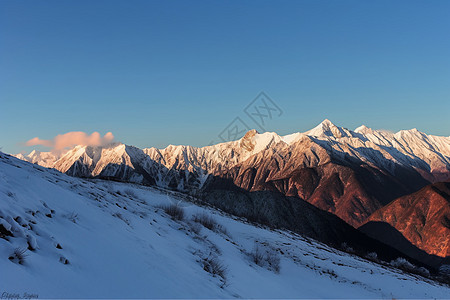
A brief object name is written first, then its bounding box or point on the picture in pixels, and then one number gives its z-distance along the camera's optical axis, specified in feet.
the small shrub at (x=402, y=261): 209.44
